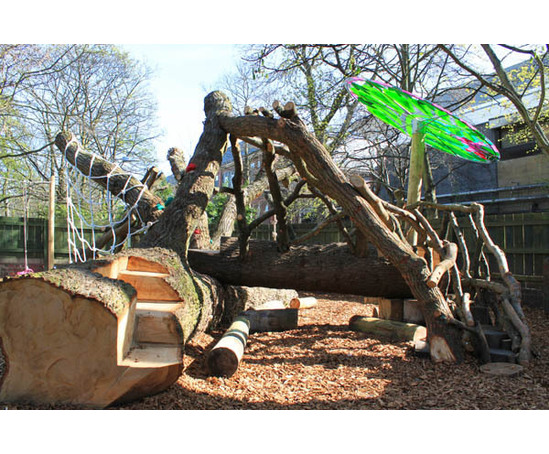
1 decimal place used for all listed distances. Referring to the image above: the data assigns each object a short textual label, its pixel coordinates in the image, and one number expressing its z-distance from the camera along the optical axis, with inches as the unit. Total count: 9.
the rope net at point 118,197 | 216.5
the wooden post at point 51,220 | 294.7
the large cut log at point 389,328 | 176.1
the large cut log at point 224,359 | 134.3
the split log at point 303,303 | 271.7
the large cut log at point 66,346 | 106.4
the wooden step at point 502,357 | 147.4
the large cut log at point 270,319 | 203.6
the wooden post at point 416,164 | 226.5
